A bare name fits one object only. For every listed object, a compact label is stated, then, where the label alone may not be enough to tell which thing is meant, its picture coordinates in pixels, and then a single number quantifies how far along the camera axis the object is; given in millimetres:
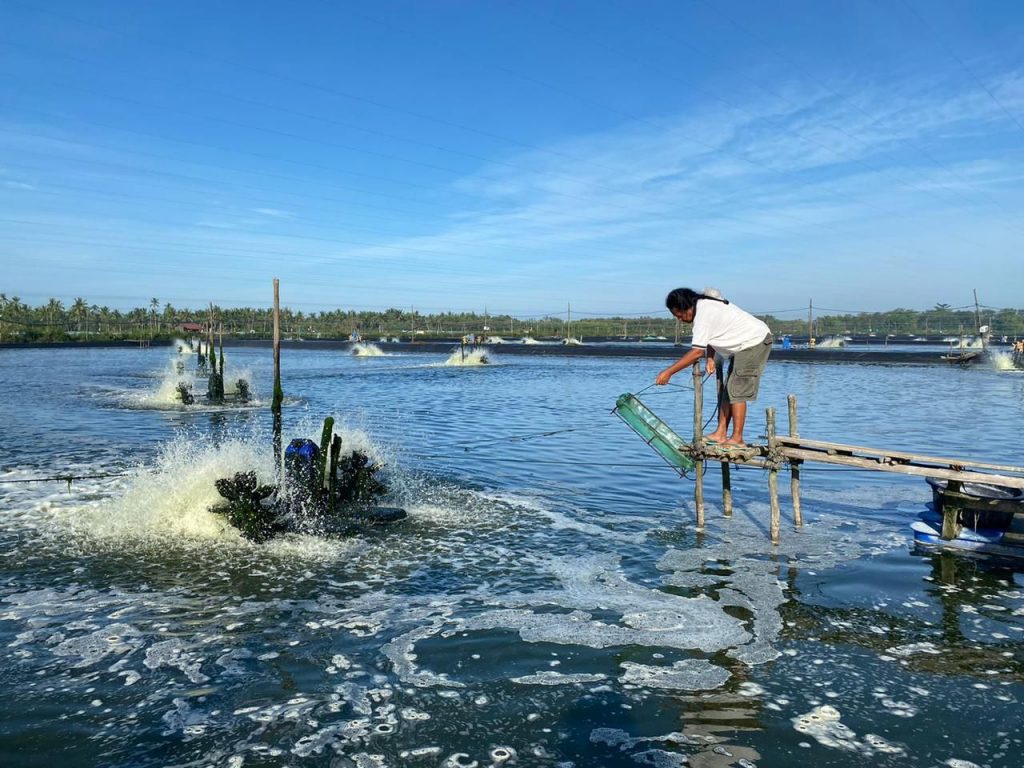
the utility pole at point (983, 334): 47731
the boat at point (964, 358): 45594
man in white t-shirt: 9523
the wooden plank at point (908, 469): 8195
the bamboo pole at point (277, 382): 11695
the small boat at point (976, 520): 8633
